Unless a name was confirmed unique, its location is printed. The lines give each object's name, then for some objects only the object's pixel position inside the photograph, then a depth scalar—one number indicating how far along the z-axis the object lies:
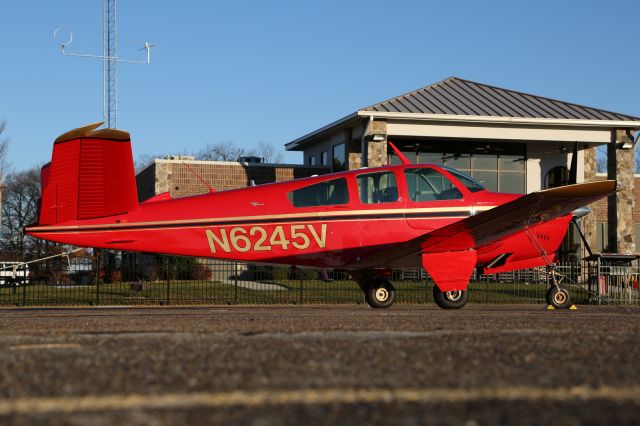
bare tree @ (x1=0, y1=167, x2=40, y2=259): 72.88
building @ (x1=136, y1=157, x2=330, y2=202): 38.03
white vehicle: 22.02
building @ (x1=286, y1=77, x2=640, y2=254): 33.78
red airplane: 13.46
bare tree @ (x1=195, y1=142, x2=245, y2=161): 97.19
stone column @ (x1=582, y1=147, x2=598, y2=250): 39.47
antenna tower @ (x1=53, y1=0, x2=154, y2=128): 65.56
